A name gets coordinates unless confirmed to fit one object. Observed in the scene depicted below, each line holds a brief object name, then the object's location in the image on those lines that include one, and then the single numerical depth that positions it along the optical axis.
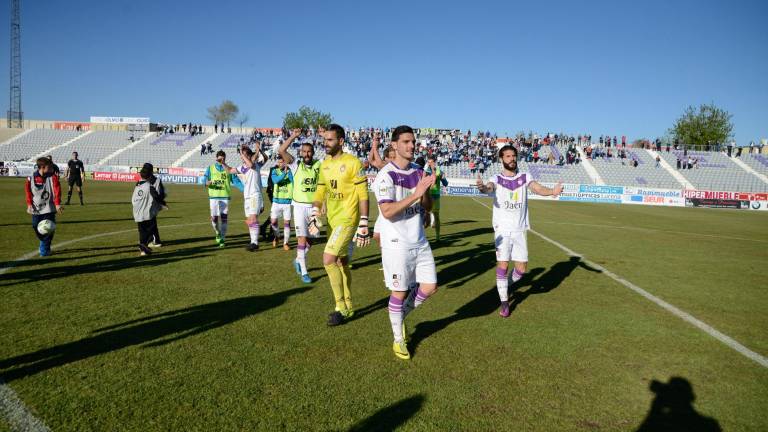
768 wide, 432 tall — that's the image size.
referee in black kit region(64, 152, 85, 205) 19.80
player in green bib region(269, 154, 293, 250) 10.77
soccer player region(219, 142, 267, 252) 10.80
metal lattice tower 77.56
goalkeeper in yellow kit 5.99
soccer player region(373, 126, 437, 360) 4.78
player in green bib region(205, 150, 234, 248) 11.26
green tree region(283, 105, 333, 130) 112.10
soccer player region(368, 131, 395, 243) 7.05
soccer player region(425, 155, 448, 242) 12.73
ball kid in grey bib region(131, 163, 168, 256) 10.01
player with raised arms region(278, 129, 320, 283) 8.62
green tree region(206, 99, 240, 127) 127.62
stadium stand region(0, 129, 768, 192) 45.09
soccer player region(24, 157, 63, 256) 9.36
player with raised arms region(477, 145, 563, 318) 6.70
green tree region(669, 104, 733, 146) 72.25
